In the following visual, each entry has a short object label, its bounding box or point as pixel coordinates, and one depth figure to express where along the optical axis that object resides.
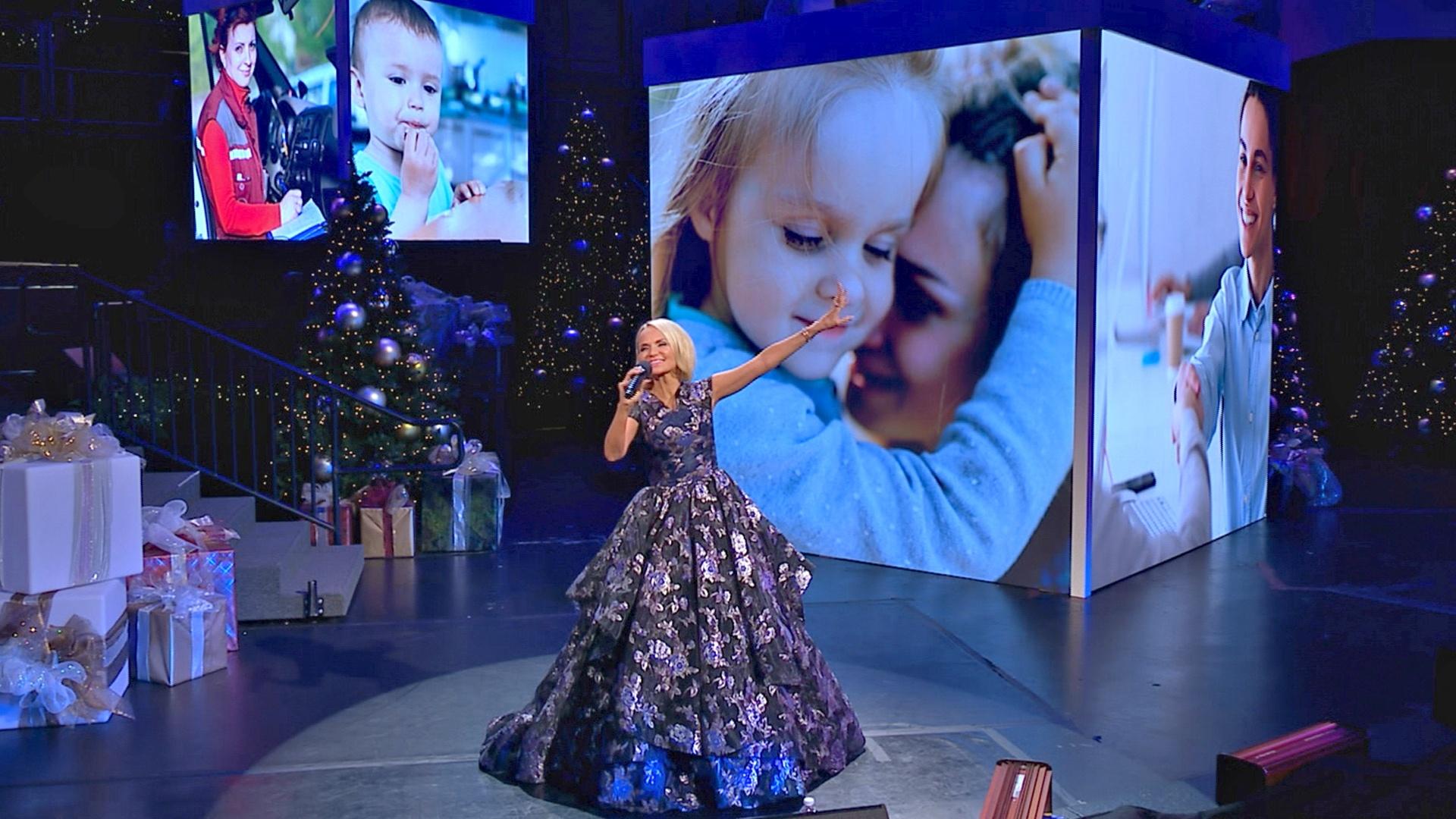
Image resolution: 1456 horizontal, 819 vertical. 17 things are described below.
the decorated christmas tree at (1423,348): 12.16
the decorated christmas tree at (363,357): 8.70
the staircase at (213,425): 7.01
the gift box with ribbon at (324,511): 8.33
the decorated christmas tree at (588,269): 12.98
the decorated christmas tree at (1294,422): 10.37
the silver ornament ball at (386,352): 8.74
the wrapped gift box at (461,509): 8.57
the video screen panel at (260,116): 10.64
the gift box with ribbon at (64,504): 5.18
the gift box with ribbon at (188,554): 6.01
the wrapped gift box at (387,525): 8.42
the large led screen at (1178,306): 7.29
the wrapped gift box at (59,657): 5.06
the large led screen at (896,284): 7.32
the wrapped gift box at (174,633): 5.67
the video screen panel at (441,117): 11.22
